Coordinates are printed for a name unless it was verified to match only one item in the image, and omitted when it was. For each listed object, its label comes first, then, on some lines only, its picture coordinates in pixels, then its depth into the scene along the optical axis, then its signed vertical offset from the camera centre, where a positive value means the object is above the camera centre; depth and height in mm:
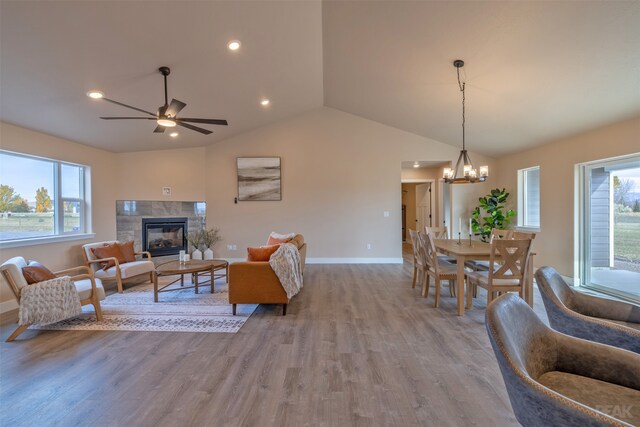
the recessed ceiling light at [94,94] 3457 +1494
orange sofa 3301 -882
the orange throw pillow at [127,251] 4871 -694
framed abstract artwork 6582 +818
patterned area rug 3066 -1264
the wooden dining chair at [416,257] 4179 -735
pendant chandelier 3574 +498
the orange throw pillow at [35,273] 2951 -659
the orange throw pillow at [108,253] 4525 -683
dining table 3299 -711
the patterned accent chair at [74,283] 2768 -837
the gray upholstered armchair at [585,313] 1503 -657
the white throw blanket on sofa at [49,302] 2791 -933
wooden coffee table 3830 -809
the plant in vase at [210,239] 6438 -647
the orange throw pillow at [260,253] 3541 -541
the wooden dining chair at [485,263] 3880 -796
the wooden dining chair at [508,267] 3080 -654
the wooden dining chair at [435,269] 3537 -789
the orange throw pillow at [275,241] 4672 -507
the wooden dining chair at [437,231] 4869 -386
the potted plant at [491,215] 5906 -115
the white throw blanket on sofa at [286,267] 3301 -674
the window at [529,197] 5467 +245
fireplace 6036 -529
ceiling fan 2992 +1093
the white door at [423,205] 8162 +150
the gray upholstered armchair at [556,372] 924 -678
